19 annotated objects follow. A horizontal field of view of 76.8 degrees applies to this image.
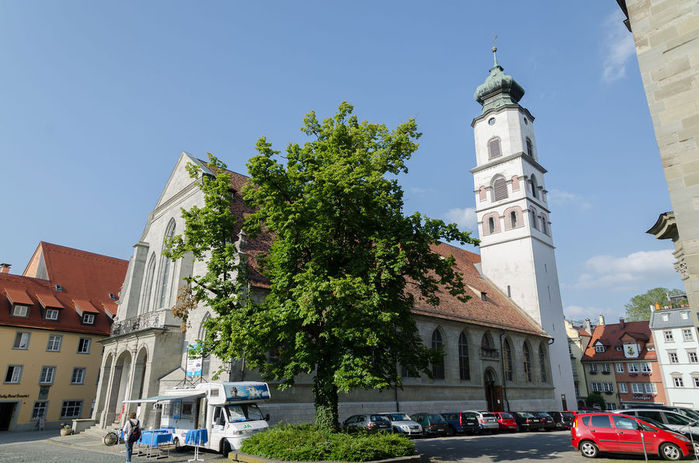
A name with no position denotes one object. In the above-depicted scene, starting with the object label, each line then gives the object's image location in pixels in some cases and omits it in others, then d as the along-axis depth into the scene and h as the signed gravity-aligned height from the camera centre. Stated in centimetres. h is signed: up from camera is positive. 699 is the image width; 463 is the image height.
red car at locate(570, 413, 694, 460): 1444 -181
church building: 2439 +465
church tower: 4112 +1580
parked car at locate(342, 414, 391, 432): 2027 -179
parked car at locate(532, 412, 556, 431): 2753 -233
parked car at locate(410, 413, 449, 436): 2339 -212
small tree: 6143 +1101
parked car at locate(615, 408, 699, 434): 1758 -133
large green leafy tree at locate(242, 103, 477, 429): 1422 +412
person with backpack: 1472 -169
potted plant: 2627 -285
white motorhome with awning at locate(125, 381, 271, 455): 1697 -121
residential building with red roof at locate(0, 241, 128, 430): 3312 +310
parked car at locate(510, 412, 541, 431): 2691 -228
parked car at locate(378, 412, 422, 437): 2105 -197
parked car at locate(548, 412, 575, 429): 2891 -232
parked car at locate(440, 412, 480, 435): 2438 -218
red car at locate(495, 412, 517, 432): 2520 -217
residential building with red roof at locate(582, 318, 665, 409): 5312 +197
